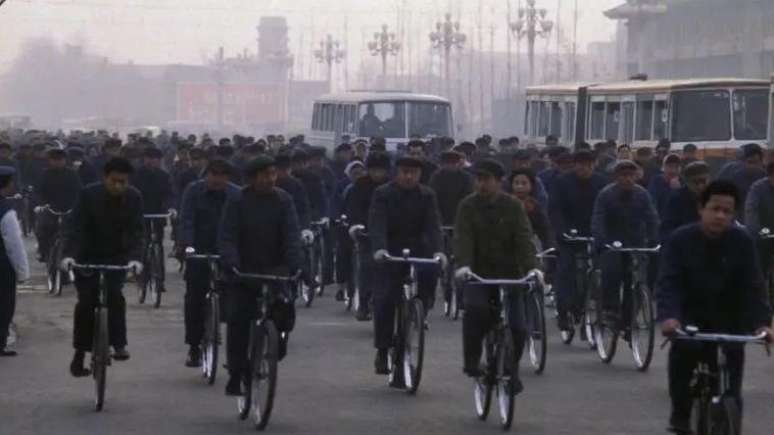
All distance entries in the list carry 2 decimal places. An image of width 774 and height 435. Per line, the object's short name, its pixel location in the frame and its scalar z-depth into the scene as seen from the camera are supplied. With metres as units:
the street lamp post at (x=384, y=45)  98.62
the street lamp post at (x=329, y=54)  116.25
